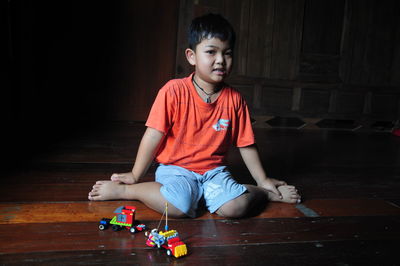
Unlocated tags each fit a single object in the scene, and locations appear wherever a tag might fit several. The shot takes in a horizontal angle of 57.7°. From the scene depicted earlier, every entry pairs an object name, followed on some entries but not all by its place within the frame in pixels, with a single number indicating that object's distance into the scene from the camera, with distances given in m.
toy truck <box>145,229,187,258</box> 0.99
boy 1.32
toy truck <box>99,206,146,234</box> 1.13
